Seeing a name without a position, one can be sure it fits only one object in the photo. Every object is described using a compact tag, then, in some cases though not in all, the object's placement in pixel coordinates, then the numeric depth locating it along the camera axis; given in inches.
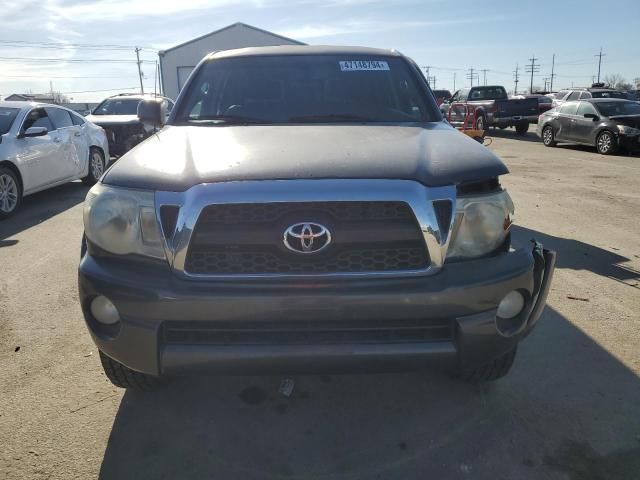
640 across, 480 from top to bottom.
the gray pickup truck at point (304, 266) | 80.7
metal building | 1211.9
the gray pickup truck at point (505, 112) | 777.6
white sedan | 274.2
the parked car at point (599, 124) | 540.4
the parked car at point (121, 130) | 461.5
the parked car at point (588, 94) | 799.1
